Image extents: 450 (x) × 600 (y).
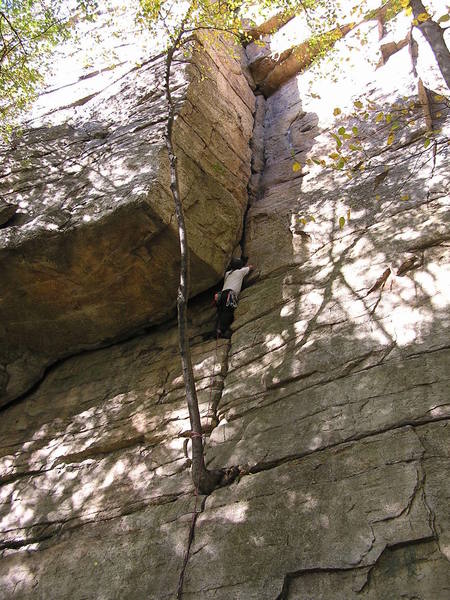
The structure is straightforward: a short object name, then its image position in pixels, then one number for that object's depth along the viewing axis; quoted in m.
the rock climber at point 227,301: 7.69
